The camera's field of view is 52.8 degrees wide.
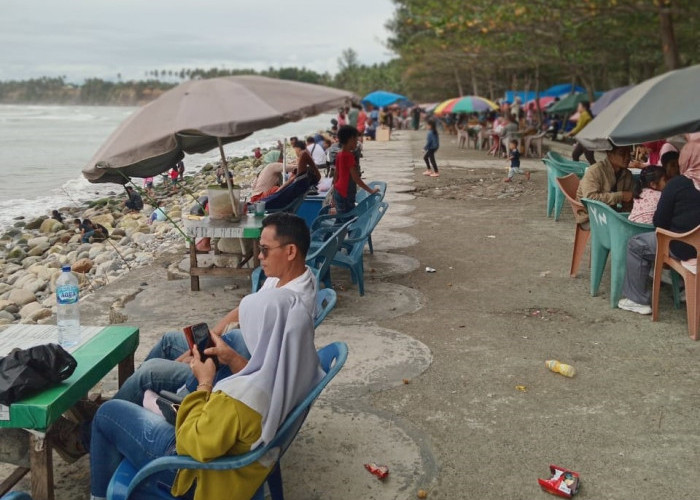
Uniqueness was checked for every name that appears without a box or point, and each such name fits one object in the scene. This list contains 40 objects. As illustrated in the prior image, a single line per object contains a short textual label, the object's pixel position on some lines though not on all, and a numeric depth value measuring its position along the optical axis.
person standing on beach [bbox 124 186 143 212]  18.00
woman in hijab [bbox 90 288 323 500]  2.29
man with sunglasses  2.89
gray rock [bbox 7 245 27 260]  13.96
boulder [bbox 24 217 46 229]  17.23
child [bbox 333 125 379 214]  7.07
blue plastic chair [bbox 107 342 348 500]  2.29
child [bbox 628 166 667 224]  5.50
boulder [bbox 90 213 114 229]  17.16
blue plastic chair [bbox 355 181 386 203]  7.42
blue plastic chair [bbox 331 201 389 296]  5.95
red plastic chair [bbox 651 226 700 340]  4.79
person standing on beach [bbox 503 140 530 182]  14.51
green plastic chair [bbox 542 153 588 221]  9.41
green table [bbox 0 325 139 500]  2.55
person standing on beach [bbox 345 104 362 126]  22.66
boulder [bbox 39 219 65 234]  16.41
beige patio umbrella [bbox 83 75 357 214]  4.63
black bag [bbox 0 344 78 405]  2.56
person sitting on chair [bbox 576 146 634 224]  6.23
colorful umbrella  24.81
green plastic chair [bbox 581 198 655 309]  5.41
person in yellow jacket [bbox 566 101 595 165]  16.47
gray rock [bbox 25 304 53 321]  7.90
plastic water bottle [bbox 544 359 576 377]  4.31
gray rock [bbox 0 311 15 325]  8.27
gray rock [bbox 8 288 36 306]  9.18
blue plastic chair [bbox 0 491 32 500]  2.22
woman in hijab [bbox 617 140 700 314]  4.92
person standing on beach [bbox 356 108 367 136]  24.43
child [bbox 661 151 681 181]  5.64
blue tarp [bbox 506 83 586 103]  33.69
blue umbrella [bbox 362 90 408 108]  34.16
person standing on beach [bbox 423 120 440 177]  15.74
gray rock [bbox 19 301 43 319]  8.40
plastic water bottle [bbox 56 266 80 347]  3.21
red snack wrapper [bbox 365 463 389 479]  3.23
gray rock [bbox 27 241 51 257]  14.06
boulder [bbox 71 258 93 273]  11.02
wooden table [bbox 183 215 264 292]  6.06
